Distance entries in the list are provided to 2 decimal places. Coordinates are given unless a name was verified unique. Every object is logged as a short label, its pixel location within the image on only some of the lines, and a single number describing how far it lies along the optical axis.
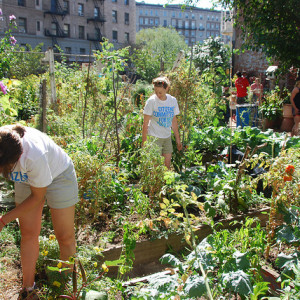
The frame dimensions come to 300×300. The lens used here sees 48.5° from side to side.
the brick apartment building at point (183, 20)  90.62
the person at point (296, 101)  7.13
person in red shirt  10.21
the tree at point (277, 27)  7.02
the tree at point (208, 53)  11.61
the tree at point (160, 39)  44.41
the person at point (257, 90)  8.08
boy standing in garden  4.01
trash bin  8.02
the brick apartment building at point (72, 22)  37.12
